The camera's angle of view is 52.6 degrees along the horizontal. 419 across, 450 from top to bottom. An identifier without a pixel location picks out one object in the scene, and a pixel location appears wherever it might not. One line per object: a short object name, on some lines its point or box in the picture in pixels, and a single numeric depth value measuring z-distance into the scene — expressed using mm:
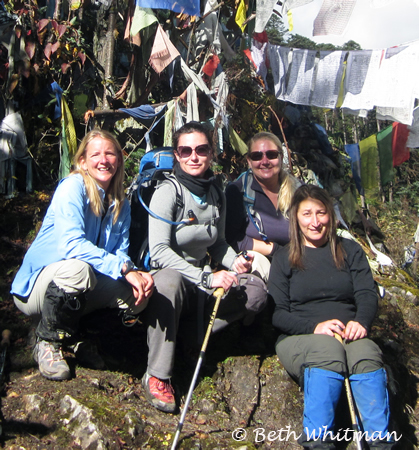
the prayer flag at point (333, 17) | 5438
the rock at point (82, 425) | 2348
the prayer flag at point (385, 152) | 7980
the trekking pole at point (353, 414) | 2282
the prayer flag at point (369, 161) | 8132
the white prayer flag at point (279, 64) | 7199
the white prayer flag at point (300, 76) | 7090
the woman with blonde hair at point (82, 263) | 2568
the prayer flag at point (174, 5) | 5062
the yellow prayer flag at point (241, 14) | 6172
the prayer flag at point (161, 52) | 5793
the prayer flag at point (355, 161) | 8273
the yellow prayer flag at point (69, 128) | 5738
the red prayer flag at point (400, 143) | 7859
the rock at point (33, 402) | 2518
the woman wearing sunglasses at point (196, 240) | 2869
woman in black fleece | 2412
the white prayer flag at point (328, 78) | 6887
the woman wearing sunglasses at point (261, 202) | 3543
